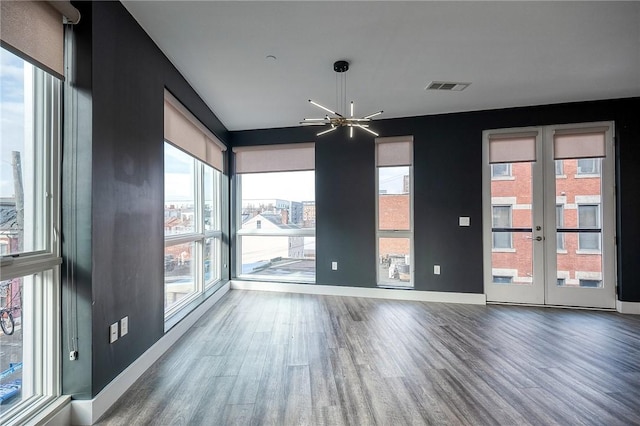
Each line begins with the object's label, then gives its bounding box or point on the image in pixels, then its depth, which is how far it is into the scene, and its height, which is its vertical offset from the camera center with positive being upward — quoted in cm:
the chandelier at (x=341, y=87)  267 +148
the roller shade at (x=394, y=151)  424 +102
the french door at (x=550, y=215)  365 -1
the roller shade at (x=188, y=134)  270 +97
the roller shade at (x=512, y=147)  384 +97
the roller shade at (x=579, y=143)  366 +98
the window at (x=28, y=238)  139 -12
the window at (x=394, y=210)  425 +8
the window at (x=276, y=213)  459 +4
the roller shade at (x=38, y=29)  126 +96
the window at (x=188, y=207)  292 +11
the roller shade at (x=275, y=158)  453 +99
